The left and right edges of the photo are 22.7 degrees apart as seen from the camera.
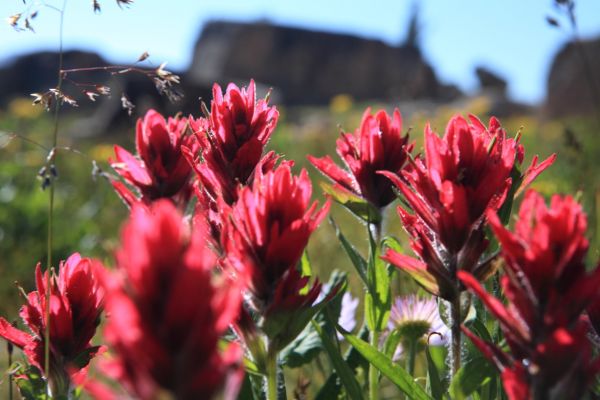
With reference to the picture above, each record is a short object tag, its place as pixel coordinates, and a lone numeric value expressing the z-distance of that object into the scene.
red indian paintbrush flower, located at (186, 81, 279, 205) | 0.63
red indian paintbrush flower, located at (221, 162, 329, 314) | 0.55
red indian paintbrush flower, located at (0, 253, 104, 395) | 0.59
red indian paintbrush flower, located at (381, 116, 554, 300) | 0.57
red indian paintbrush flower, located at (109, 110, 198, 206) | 0.66
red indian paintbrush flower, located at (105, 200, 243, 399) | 0.46
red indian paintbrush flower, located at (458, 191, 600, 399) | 0.50
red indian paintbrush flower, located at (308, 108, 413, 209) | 0.66
